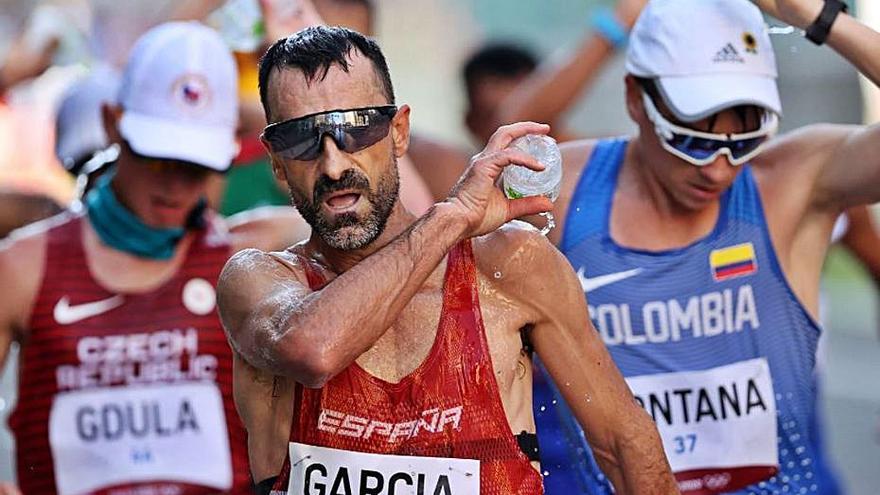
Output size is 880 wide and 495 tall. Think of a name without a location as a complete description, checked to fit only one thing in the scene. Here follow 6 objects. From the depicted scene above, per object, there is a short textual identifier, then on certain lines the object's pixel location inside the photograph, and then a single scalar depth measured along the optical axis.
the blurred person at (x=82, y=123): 15.77
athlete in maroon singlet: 12.41
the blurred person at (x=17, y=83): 15.00
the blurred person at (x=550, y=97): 10.94
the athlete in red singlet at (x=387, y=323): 8.12
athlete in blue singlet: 11.09
